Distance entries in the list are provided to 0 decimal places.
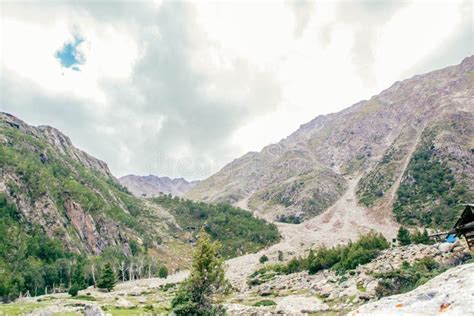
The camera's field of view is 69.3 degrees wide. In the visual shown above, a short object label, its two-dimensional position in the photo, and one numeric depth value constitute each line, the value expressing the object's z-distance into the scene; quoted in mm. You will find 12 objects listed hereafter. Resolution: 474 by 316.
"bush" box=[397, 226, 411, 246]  58400
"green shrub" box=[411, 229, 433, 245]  55025
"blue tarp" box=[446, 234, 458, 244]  38388
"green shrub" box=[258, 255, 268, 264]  101344
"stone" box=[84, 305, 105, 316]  26156
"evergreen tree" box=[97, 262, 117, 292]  69250
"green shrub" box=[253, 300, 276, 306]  34906
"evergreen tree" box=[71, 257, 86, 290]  75000
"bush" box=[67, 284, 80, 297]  57562
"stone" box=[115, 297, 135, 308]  40156
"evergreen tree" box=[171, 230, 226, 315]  26516
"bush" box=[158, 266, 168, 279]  96875
